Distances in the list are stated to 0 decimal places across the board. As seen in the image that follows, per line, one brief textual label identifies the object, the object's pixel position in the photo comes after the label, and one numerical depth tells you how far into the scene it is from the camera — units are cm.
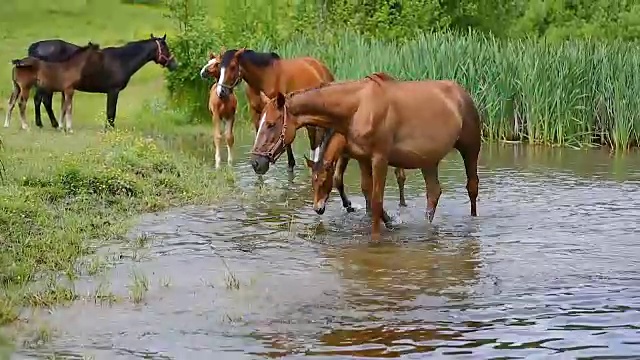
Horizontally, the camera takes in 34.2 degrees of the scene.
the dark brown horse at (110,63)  1791
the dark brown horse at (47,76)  1761
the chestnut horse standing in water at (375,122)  928
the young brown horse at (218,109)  1416
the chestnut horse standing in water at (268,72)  1337
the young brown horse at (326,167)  966
